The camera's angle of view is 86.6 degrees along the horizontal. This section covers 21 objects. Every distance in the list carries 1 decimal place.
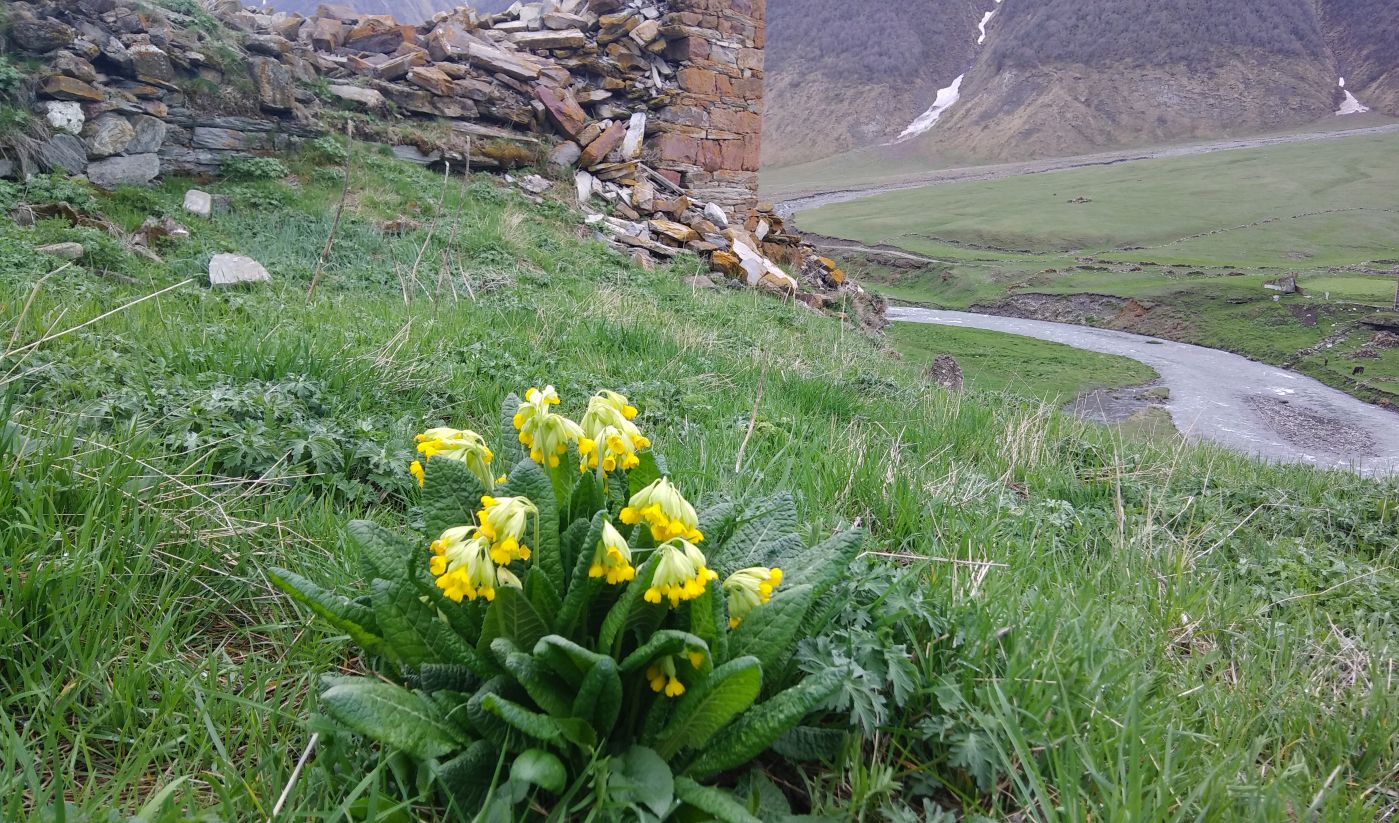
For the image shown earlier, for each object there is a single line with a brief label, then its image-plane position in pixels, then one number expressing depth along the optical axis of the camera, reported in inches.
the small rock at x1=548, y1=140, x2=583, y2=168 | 479.3
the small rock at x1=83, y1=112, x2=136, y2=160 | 322.0
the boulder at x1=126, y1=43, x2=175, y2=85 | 346.0
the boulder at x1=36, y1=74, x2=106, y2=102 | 319.6
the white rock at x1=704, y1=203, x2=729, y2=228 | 516.1
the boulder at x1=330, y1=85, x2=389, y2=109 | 434.0
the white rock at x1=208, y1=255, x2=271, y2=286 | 222.5
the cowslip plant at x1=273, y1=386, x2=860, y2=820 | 50.2
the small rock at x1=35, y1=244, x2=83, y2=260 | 214.4
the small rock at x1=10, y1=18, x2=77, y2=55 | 324.5
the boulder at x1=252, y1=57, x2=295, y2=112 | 385.4
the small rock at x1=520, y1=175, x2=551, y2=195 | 449.4
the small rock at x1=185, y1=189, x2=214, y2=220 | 315.6
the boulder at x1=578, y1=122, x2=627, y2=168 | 487.8
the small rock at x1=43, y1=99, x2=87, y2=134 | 314.7
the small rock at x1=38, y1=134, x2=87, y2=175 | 303.3
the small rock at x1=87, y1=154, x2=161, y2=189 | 320.7
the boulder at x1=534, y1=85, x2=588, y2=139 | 481.1
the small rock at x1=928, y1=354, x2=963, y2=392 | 389.4
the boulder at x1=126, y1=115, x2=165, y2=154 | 335.0
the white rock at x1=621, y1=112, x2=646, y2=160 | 507.5
